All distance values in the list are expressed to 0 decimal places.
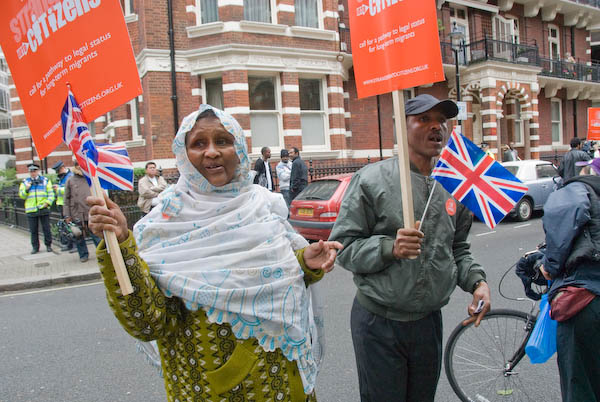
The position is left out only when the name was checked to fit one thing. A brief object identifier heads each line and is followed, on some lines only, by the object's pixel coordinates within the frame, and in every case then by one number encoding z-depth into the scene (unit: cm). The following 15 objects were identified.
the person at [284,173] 1159
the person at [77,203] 859
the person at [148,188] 948
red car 868
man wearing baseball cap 207
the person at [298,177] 1113
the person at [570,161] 982
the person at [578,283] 236
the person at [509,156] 1708
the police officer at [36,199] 985
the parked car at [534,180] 1174
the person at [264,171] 1155
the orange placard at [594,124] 1078
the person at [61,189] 994
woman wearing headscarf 167
